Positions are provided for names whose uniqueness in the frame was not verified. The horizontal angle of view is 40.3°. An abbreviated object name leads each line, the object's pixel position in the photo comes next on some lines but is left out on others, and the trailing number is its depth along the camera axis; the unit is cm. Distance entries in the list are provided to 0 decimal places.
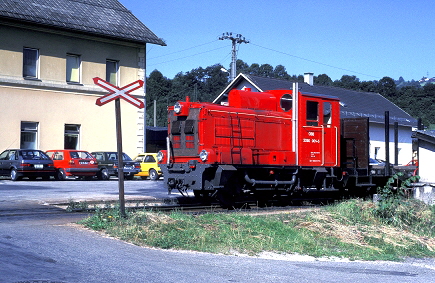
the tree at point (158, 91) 9000
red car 3020
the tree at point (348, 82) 10468
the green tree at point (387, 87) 10064
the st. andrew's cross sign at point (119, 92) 1152
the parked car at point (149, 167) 3381
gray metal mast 4719
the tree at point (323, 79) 11162
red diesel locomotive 1622
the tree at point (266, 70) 11582
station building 3120
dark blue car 2822
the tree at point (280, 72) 11409
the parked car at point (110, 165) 3225
